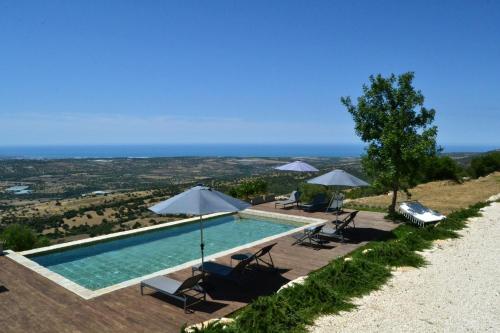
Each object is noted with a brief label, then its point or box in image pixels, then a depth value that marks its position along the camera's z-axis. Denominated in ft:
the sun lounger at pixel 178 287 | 22.26
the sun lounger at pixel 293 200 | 56.30
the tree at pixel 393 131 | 45.85
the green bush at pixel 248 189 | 62.08
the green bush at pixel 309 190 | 63.05
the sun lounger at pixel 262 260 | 27.86
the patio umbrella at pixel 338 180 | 39.09
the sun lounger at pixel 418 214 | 45.37
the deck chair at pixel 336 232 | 37.52
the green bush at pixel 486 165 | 115.34
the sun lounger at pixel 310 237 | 36.27
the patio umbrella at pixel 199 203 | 23.71
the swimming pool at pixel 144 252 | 31.65
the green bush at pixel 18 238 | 37.96
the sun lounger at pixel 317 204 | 54.60
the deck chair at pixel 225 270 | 25.62
